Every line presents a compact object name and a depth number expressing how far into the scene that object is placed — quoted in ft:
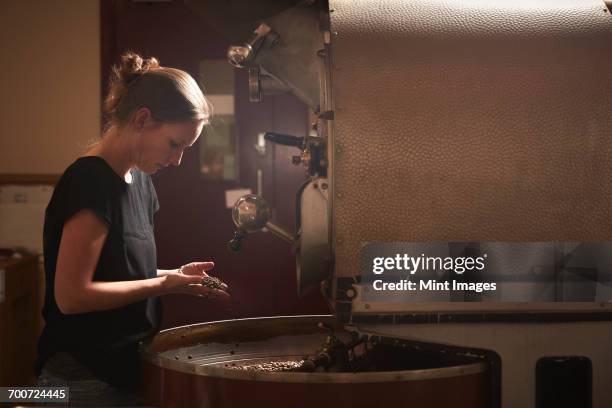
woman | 4.63
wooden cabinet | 11.41
